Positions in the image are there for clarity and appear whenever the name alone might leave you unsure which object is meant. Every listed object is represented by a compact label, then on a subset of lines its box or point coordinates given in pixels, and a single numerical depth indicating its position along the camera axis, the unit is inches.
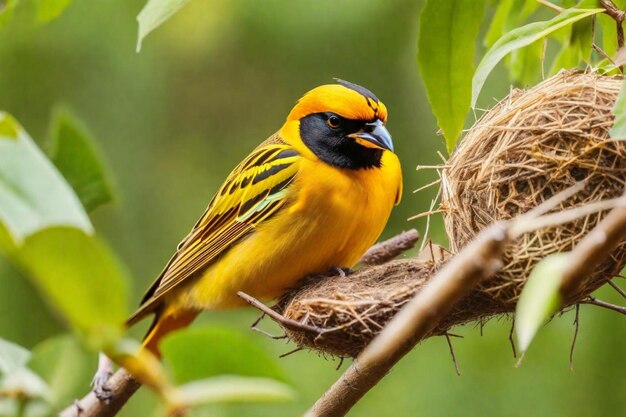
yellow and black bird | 166.6
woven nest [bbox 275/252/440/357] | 163.8
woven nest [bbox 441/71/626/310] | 162.5
